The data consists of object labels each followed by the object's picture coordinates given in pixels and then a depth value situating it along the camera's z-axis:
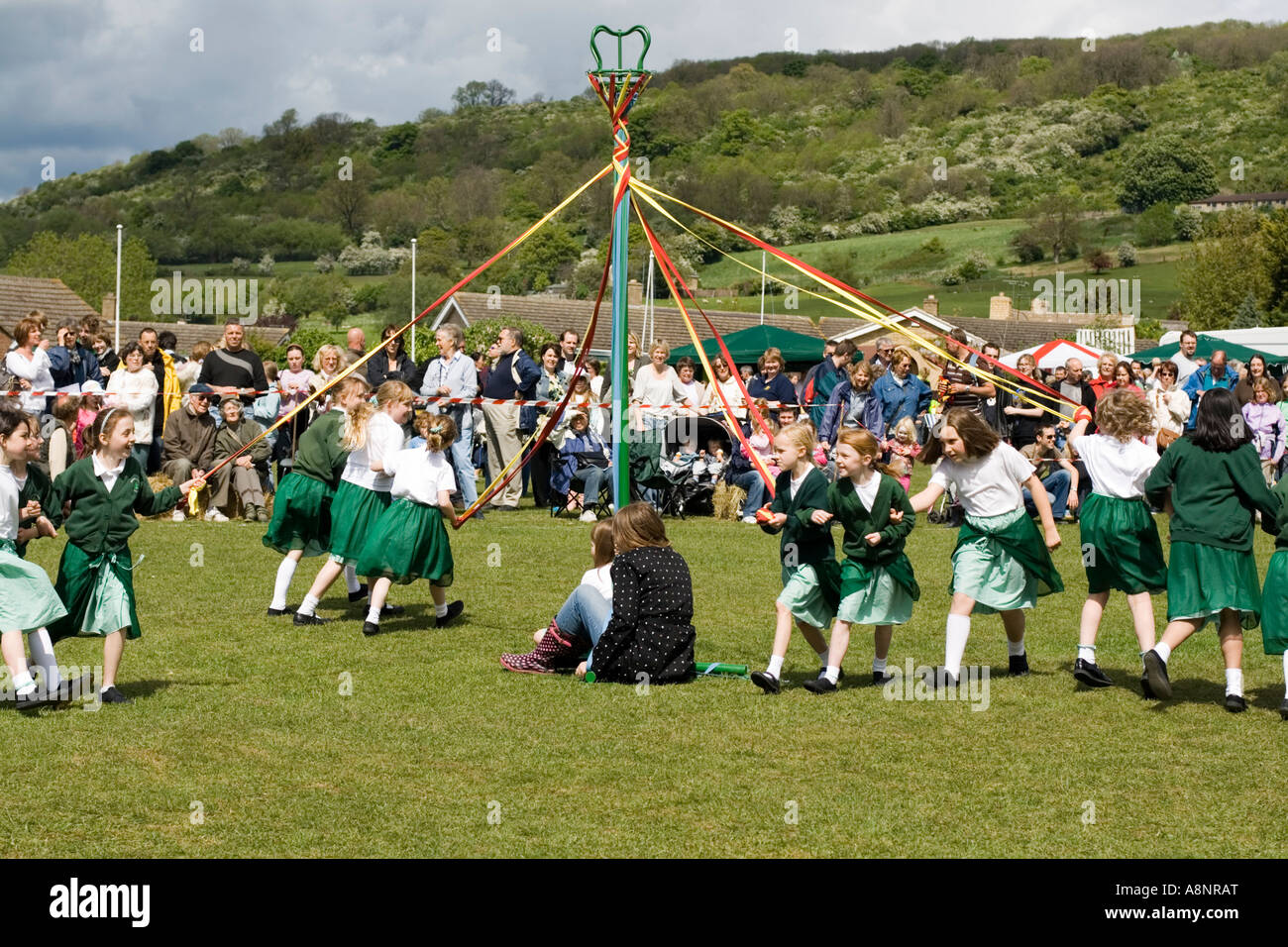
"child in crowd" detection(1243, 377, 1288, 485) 16.95
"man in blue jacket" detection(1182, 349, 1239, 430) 18.44
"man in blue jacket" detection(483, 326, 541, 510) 17.17
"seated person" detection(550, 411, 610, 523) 16.12
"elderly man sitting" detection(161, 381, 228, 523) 15.66
